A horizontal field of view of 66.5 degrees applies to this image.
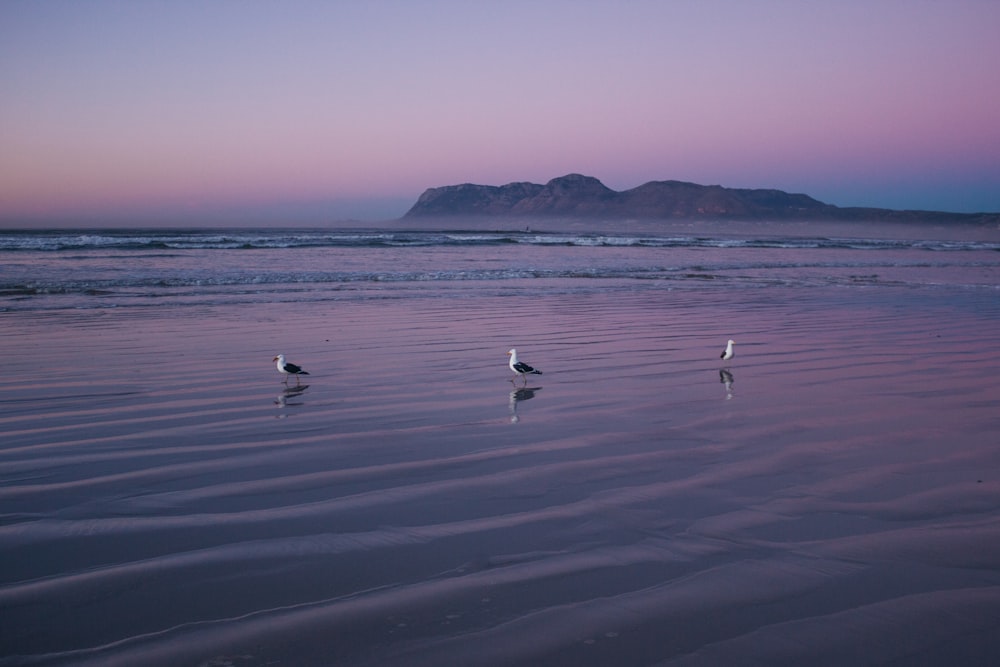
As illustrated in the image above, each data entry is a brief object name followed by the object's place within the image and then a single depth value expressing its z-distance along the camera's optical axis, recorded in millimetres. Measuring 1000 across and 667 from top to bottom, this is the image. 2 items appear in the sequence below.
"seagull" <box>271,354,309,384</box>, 8617
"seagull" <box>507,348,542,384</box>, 8617
